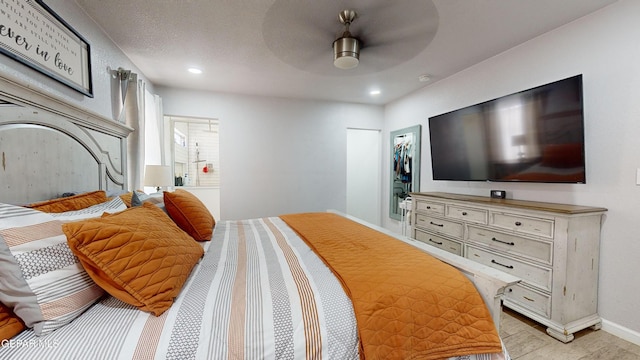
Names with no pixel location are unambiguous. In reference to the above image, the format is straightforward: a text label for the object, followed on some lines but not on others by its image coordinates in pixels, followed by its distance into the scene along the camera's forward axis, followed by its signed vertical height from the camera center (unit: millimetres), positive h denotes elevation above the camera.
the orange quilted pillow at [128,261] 793 -309
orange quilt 854 -525
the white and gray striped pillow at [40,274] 686 -310
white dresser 1666 -640
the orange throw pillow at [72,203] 1104 -146
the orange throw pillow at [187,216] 1647 -301
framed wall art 1203 +764
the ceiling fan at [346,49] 1938 +1016
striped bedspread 675 -480
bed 709 -463
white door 4641 -46
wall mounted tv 1820 +321
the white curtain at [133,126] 2283 +460
